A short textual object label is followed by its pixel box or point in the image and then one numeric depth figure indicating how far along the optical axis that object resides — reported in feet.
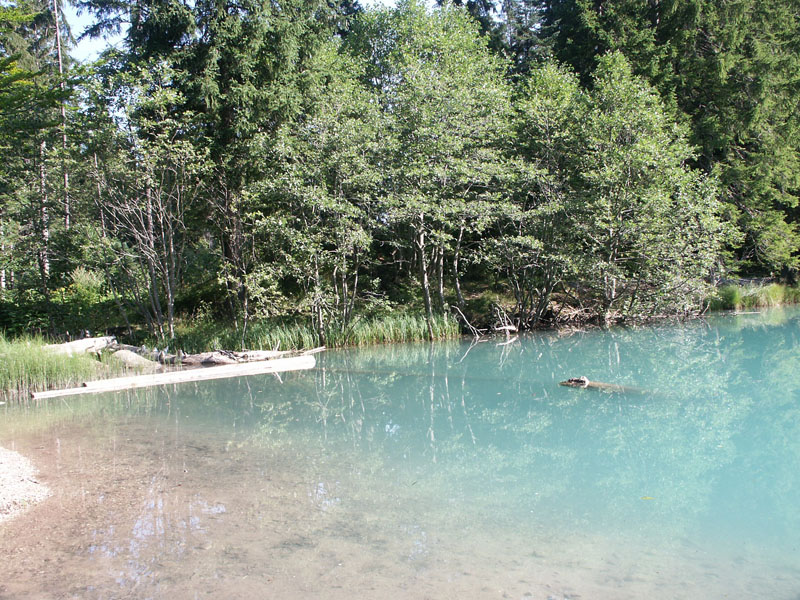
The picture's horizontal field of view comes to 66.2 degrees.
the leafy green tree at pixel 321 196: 44.80
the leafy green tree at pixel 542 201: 50.01
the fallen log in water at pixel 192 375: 30.58
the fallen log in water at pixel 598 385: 29.25
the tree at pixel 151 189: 43.01
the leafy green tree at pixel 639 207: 48.26
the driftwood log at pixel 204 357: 39.50
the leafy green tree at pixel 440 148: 47.96
